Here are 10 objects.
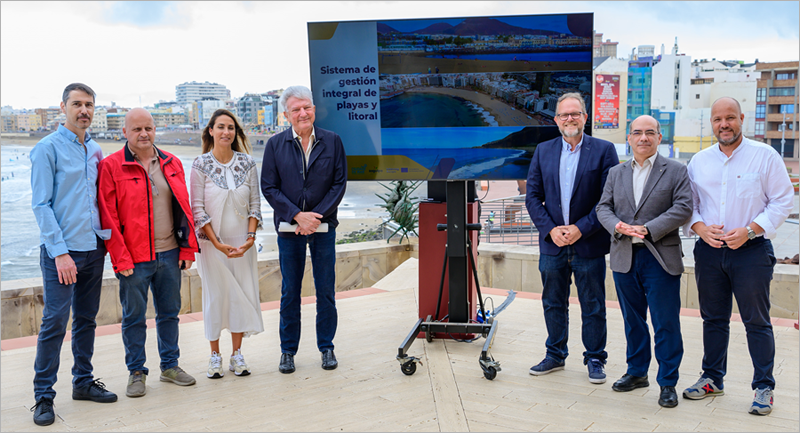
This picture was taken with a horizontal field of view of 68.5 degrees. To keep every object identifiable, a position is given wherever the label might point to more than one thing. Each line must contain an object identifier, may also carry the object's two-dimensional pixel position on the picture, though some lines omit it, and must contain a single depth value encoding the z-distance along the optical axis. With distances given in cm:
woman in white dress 348
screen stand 383
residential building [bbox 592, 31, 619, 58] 8738
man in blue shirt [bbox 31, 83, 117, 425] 292
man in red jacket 316
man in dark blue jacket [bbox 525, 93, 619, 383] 336
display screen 368
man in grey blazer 302
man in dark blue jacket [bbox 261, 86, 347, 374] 361
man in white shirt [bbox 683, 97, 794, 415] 288
